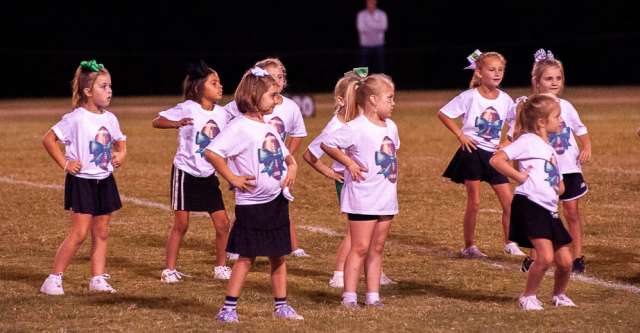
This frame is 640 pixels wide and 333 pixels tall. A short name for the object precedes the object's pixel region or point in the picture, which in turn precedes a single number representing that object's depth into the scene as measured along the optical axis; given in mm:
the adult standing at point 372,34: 42862
